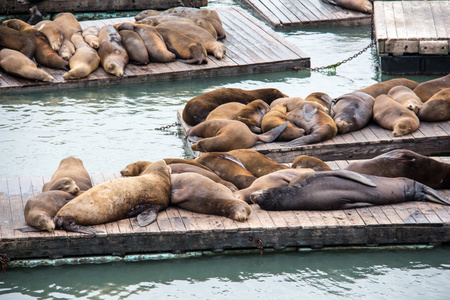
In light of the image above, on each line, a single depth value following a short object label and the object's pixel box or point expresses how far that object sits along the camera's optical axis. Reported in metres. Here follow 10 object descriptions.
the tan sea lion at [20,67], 19.64
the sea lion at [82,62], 19.98
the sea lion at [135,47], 20.95
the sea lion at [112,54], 20.36
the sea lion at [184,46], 21.44
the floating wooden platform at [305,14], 28.05
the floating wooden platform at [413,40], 20.97
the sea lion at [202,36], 22.09
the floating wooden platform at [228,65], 20.03
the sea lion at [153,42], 21.14
